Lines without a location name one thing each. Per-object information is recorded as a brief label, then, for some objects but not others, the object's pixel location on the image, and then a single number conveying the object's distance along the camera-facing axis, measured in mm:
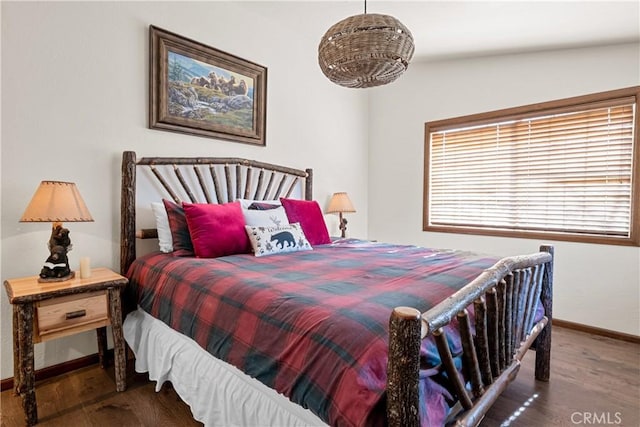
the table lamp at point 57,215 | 1666
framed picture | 2418
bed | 921
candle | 1856
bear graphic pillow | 2227
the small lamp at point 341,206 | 3688
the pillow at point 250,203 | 2641
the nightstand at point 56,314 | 1569
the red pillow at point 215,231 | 2104
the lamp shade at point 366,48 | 1609
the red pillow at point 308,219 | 2783
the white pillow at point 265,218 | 2409
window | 2721
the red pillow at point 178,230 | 2164
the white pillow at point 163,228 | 2229
